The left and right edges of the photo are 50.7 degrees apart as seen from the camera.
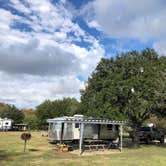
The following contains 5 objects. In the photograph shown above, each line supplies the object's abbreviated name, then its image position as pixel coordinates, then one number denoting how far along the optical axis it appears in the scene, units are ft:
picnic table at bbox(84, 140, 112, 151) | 49.30
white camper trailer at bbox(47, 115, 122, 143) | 55.93
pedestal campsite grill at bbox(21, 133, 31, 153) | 42.86
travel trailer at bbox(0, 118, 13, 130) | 118.95
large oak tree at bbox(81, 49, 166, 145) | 49.67
